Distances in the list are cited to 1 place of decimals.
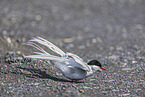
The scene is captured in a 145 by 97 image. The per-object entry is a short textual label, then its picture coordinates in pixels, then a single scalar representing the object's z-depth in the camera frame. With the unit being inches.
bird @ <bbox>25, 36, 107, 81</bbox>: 334.0
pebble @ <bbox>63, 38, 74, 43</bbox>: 649.1
